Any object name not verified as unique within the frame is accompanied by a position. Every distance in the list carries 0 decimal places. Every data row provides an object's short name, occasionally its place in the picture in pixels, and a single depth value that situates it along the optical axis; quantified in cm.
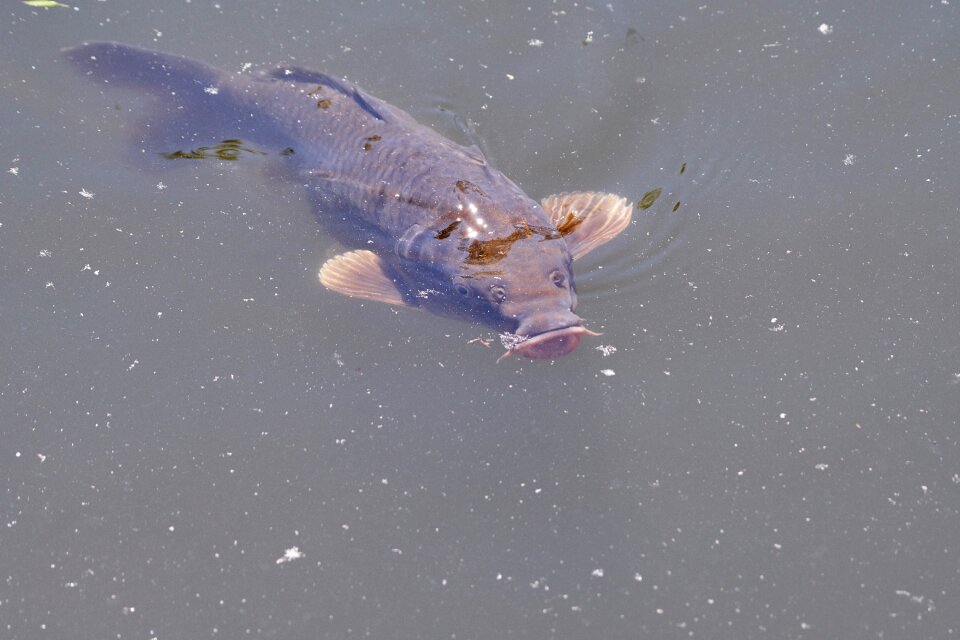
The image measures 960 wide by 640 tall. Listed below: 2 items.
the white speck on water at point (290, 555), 548
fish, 604
